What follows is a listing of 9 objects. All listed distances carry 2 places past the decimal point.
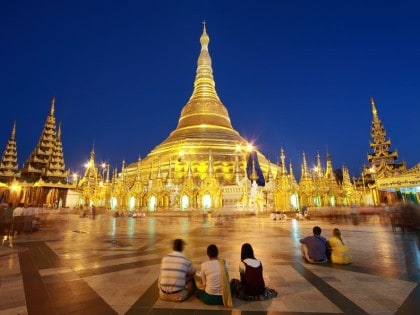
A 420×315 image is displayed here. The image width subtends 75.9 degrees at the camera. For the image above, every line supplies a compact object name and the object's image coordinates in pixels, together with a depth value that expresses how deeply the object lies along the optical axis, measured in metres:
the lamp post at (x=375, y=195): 34.70
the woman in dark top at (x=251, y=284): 4.19
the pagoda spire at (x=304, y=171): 30.65
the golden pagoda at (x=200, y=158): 30.64
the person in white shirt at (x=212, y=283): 4.04
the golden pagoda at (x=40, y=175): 39.75
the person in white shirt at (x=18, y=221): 13.51
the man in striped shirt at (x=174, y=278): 4.18
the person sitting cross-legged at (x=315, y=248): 6.60
